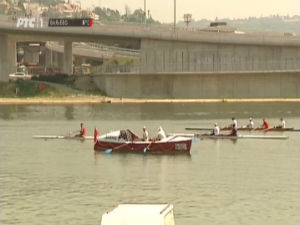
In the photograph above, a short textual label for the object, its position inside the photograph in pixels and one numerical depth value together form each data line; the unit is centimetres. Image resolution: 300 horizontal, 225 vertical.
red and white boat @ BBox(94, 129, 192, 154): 6088
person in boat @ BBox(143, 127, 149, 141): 6162
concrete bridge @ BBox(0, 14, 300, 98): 11488
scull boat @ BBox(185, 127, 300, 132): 7421
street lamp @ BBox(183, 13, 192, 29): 14312
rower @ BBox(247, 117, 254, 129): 7494
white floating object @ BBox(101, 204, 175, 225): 2973
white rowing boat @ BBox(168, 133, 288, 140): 6956
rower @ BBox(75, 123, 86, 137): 6957
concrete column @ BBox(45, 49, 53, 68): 19492
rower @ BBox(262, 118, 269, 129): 7450
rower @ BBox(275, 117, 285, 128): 7469
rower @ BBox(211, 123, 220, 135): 6969
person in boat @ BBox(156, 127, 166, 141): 6144
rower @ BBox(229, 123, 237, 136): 6956
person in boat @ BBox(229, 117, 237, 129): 6950
